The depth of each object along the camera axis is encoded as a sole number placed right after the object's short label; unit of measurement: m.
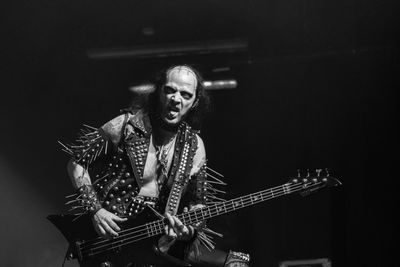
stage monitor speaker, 4.59
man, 3.92
